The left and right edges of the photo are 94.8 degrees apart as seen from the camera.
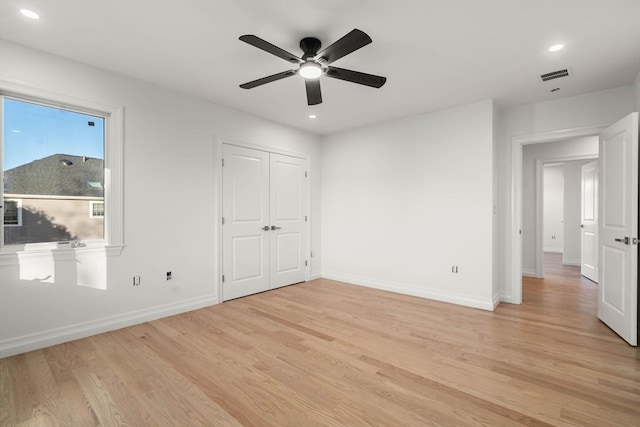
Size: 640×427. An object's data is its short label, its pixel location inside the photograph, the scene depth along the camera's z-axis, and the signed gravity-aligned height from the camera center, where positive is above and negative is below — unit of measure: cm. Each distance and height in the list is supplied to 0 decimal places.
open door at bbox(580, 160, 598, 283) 517 -19
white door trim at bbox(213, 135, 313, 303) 396 +6
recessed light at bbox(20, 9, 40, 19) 214 +147
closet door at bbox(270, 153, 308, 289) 477 -14
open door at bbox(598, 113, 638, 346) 272 -17
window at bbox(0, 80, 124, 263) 260 +40
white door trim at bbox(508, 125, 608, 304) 396 -19
